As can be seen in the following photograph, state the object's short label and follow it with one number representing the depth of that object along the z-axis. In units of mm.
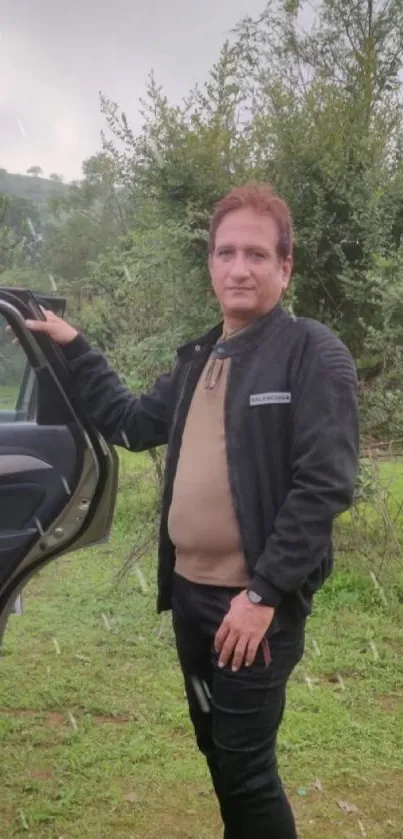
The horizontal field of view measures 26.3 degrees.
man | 1785
